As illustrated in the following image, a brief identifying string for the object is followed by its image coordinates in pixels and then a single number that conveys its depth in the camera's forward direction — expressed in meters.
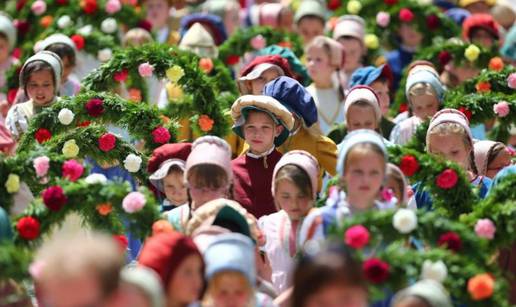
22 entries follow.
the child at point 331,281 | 9.62
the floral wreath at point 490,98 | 15.24
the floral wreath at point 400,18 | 19.77
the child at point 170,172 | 13.66
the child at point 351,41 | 18.88
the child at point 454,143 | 13.78
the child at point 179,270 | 10.27
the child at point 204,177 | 12.05
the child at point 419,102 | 15.73
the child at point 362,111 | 14.28
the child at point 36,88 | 15.48
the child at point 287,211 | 12.09
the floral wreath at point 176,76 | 15.30
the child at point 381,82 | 16.31
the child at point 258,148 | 13.59
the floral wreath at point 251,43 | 19.14
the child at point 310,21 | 20.56
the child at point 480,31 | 19.48
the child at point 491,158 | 14.50
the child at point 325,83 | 16.95
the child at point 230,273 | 10.13
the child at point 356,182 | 11.23
